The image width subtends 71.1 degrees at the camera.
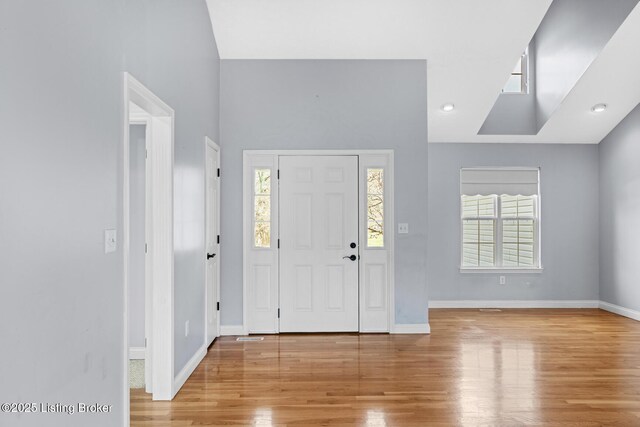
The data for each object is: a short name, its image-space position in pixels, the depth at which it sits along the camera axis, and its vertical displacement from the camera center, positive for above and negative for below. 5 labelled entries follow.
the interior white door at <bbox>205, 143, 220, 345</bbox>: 4.64 -0.29
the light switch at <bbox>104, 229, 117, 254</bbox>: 2.28 -0.12
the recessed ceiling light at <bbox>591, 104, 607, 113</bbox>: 5.64 +1.40
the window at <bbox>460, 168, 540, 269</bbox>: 6.75 -0.09
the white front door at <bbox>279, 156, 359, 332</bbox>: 5.21 -0.38
